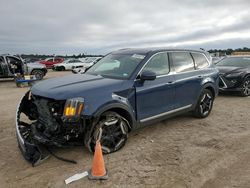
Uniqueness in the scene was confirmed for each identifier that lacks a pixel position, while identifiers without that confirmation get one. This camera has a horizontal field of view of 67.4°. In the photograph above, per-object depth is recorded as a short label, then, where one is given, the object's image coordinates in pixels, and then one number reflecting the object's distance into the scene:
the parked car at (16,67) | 11.57
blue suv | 2.80
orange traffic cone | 2.55
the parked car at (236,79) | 6.83
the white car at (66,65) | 23.56
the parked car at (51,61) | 27.05
